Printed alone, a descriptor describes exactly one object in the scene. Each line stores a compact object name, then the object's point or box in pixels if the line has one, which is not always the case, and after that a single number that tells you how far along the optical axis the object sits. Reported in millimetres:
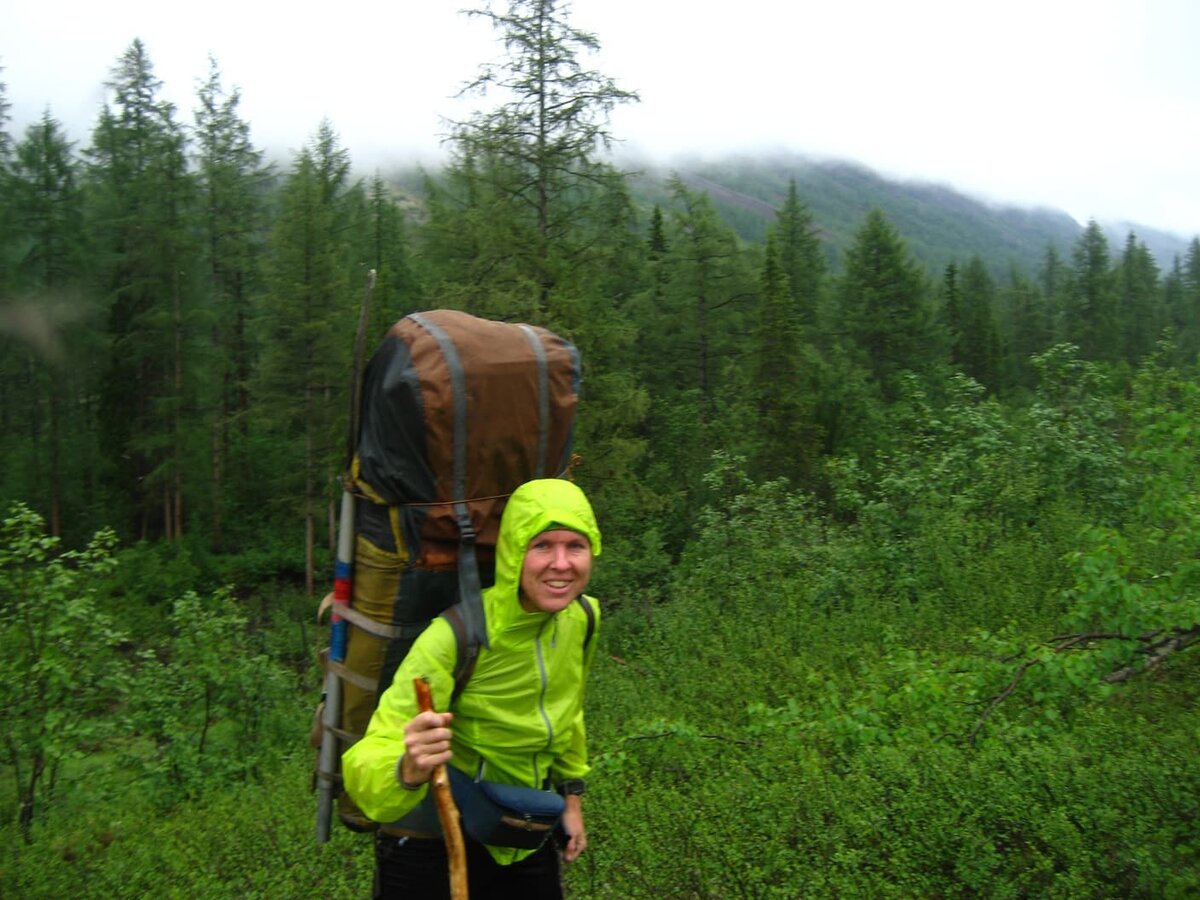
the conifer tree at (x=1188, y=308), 66188
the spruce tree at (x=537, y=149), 16375
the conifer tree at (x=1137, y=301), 65375
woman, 2076
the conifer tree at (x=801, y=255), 41719
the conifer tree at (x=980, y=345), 51594
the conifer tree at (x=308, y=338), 28484
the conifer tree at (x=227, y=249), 31781
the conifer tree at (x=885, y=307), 38438
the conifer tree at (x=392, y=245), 34688
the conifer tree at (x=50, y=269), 28156
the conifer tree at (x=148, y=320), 29516
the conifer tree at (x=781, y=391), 26906
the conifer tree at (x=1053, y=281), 74375
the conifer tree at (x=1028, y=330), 65438
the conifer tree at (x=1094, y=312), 62094
